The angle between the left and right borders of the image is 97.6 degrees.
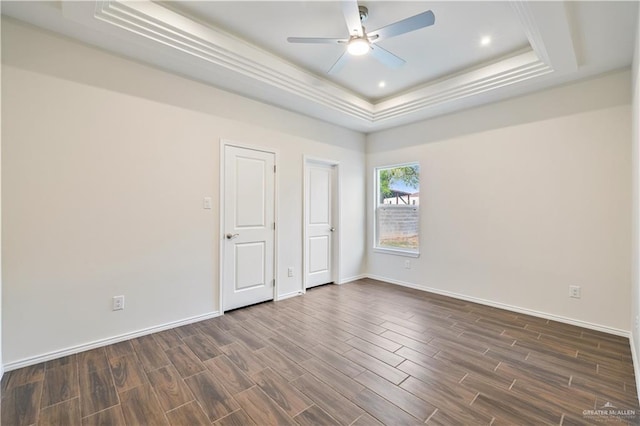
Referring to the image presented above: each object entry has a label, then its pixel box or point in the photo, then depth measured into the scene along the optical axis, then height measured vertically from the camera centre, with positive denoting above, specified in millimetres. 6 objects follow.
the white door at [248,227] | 3434 -181
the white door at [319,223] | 4398 -167
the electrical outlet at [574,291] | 3043 -840
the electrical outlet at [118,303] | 2635 -857
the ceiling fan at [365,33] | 2085 +1493
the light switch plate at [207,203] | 3215 +112
